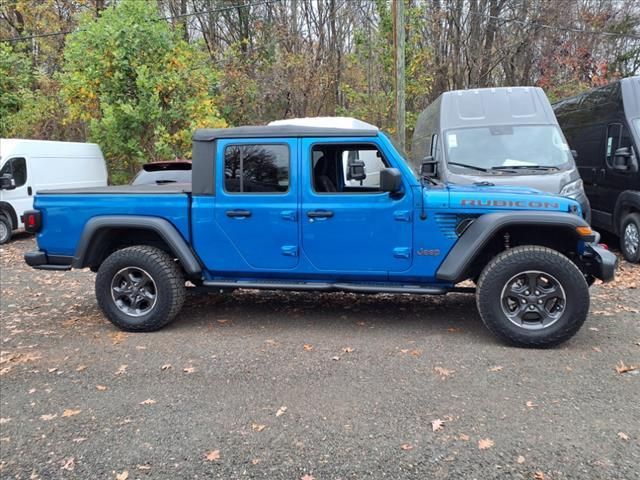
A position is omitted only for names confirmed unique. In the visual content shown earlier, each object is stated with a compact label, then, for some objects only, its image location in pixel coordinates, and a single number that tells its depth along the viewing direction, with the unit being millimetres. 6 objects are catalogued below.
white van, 11445
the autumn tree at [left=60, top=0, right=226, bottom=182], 12070
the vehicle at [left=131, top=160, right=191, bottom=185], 8602
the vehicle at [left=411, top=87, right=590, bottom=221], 7020
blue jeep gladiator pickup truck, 4488
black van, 7852
